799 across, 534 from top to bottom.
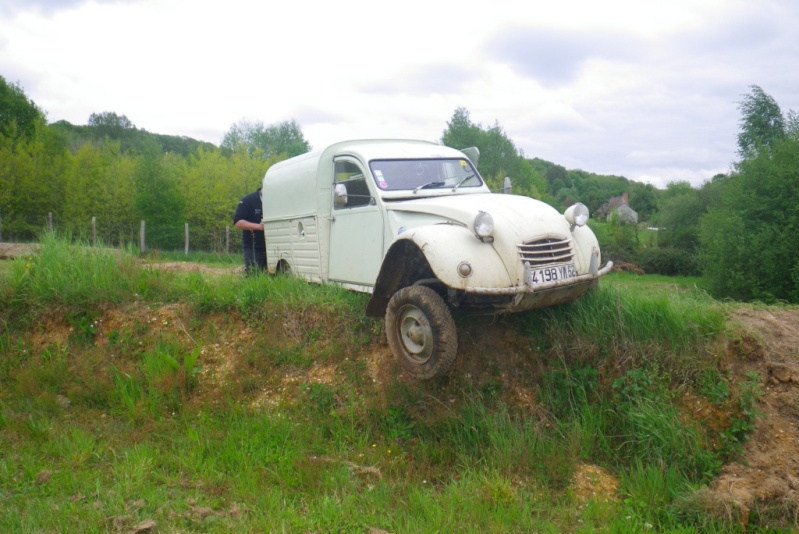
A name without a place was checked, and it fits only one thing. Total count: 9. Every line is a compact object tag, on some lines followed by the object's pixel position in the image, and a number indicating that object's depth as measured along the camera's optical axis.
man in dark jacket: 9.95
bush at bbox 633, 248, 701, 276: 25.03
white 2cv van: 5.36
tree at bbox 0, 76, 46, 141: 39.19
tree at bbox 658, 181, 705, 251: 27.58
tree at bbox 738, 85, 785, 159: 24.33
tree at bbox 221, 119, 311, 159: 60.19
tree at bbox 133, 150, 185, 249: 26.94
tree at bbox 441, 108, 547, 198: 35.19
